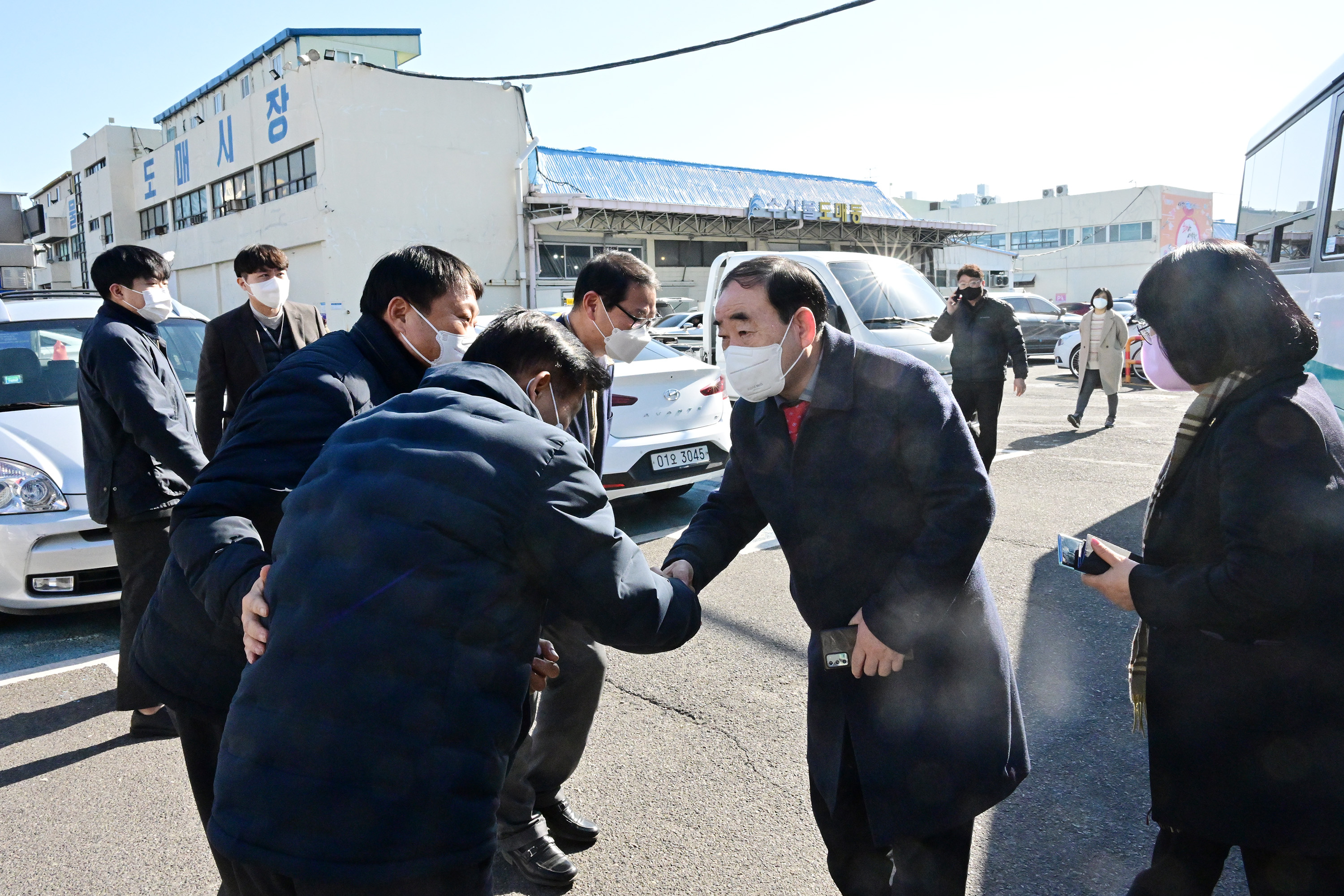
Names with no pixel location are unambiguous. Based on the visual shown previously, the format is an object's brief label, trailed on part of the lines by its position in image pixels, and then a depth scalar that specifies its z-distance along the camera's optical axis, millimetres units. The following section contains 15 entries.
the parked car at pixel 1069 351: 18984
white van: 9797
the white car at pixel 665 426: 6539
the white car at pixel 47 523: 4805
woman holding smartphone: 1705
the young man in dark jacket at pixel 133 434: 3645
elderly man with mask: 2002
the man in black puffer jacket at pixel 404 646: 1442
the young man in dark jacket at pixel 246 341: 4637
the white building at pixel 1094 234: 50781
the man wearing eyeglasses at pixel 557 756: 2836
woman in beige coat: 11430
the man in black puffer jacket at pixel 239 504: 1994
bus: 4832
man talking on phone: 8008
